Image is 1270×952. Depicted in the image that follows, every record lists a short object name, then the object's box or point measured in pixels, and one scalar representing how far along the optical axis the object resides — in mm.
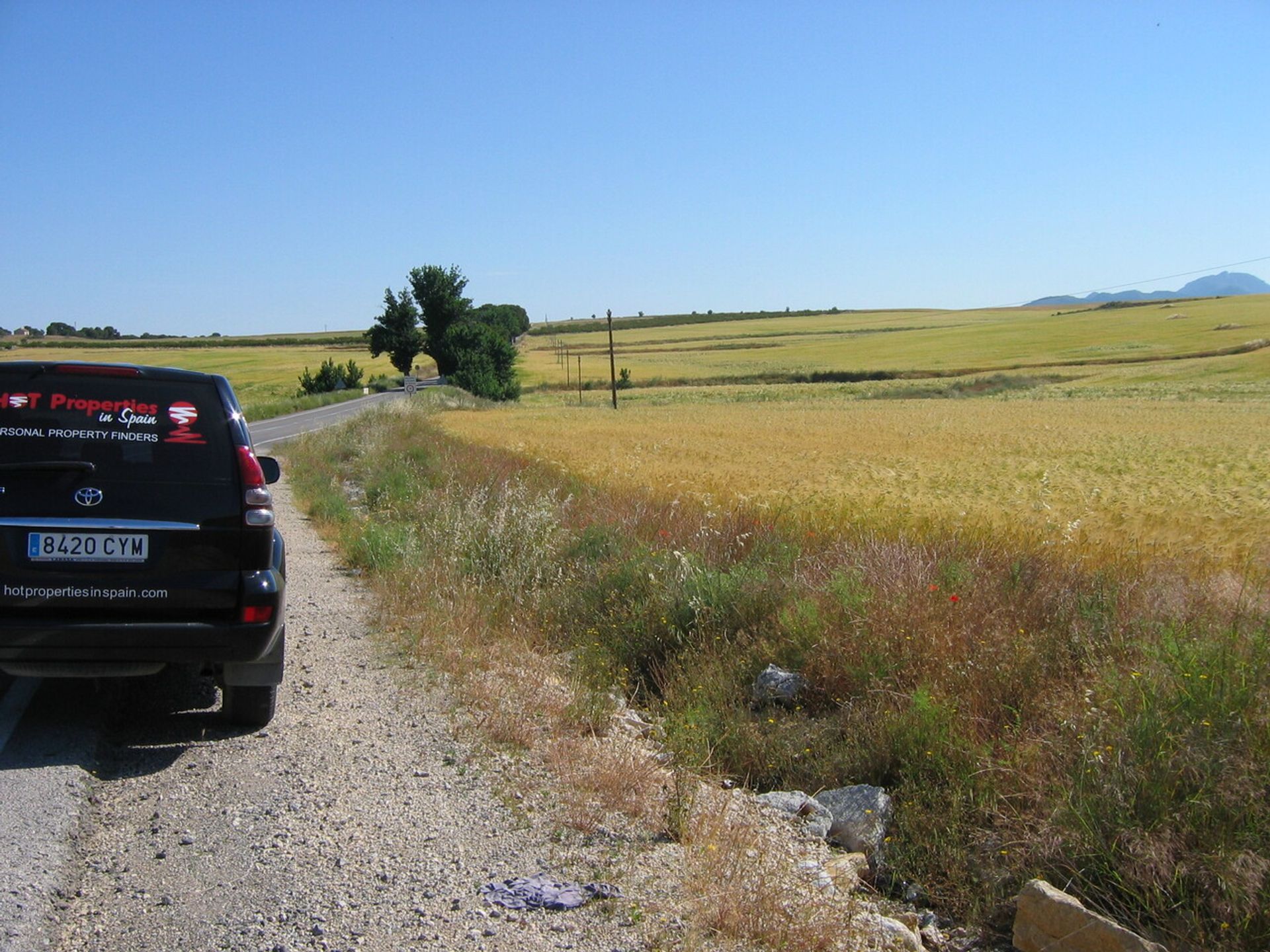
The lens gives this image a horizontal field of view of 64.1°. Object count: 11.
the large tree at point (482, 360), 75375
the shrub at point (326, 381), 84438
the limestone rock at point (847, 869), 4488
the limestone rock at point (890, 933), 3980
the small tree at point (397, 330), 101938
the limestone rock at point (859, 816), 4863
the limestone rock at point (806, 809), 4992
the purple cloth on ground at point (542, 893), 3828
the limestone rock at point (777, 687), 6461
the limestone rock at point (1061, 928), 3547
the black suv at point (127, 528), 4984
